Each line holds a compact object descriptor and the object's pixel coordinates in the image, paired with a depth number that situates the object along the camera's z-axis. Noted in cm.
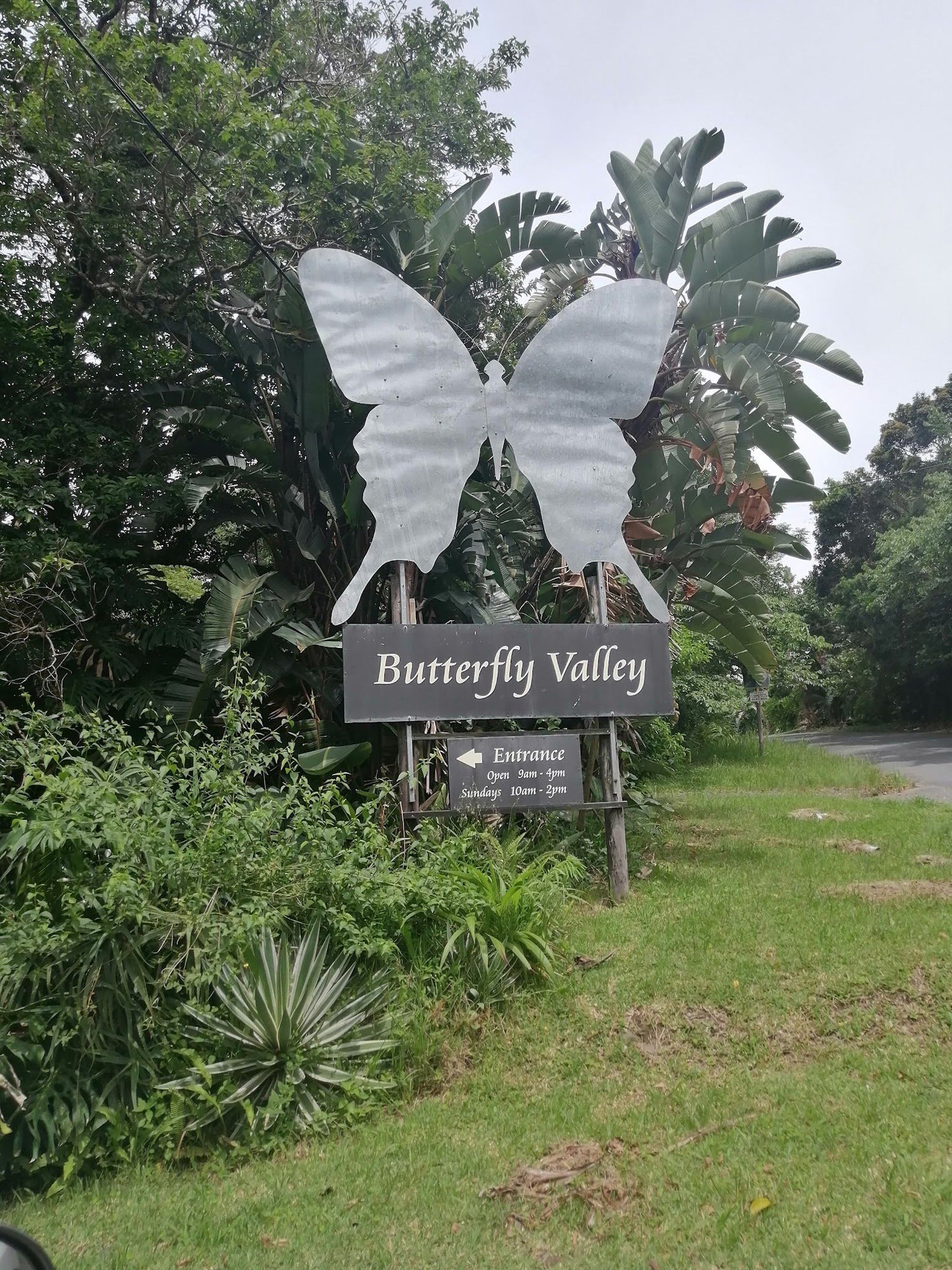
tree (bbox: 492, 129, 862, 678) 842
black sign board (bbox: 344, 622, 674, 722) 673
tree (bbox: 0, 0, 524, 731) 835
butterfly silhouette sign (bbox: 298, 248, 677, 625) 727
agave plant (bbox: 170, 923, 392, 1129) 444
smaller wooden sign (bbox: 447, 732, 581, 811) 674
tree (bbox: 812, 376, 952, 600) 3878
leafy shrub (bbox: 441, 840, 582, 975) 535
